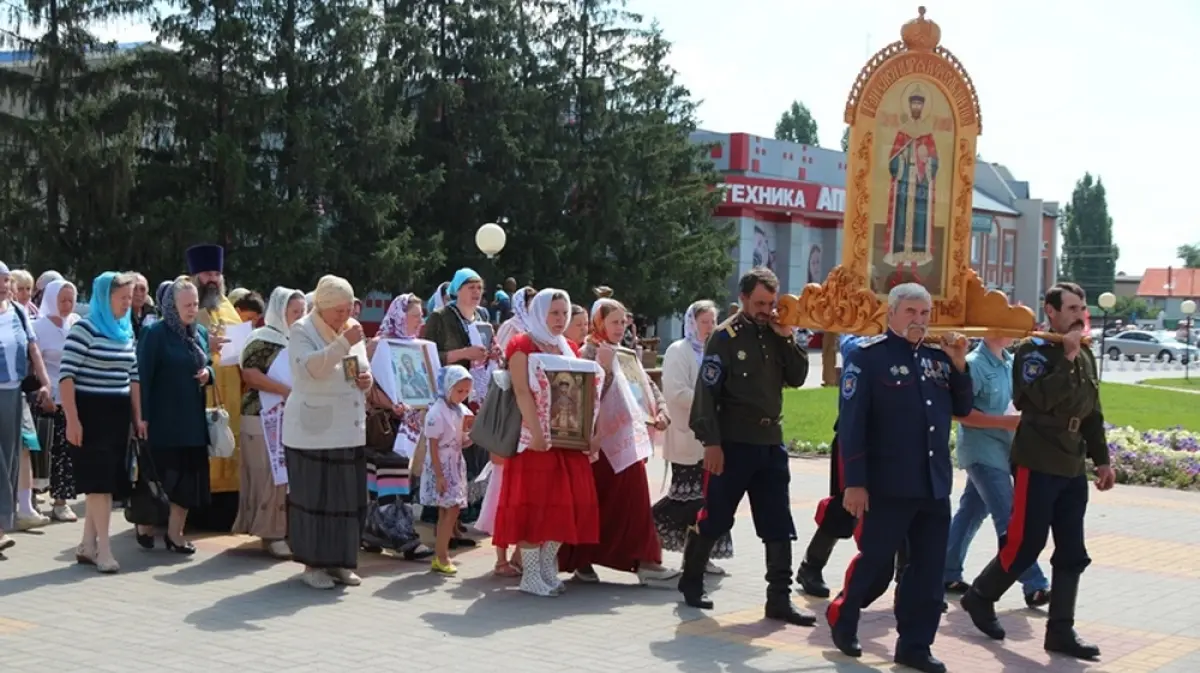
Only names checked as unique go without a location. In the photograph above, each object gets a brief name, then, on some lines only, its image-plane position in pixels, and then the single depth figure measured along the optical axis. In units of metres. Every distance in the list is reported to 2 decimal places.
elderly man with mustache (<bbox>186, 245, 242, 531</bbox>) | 10.31
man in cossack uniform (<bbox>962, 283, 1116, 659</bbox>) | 7.30
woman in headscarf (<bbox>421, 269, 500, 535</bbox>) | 10.51
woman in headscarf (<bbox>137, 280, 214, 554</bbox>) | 9.36
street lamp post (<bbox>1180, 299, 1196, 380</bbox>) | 54.93
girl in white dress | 9.17
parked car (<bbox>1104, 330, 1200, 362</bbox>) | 59.31
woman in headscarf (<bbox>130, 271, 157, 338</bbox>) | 10.73
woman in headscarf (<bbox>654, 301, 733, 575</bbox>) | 9.28
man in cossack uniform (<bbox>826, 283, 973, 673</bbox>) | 6.80
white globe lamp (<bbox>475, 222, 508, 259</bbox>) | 23.92
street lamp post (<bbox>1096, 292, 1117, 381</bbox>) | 46.53
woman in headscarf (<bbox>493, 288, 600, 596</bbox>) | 8.41
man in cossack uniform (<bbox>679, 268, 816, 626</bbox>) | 7.90
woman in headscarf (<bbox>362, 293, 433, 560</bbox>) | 9.55
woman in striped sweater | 8.91
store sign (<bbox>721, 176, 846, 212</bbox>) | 53.59
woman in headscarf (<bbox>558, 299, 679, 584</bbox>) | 8.84
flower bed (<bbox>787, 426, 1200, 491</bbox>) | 15.36
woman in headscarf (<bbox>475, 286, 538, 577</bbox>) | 9.11
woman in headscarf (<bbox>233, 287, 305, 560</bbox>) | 9.55
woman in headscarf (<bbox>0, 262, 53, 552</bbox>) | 9.55
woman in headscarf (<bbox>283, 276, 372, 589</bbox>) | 8.33
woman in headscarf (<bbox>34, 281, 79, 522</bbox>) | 11.09
